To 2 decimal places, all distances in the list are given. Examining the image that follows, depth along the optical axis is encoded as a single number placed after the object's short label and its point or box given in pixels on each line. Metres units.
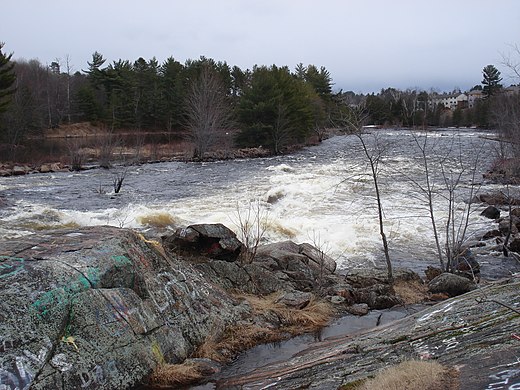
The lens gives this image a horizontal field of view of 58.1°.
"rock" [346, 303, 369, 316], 8.22
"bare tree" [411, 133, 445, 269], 10.46
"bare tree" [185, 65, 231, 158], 35.91
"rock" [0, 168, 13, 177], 26.76
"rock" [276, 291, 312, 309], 8.04
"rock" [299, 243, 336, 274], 10.58
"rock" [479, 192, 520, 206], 18.22
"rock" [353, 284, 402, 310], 8.62
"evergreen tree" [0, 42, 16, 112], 33.16
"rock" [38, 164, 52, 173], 28.41
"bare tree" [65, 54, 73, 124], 57.69
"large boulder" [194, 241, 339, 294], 8.58
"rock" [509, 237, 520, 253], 12.47
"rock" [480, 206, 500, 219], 16.27
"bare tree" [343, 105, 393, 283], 9.45
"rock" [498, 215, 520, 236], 13.97
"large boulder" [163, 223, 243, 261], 8.83
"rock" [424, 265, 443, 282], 10.57
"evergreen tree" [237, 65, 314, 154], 40.97
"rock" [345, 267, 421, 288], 9.72
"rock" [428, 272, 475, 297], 9.20
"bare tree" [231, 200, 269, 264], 9.60
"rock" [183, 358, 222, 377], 5.79
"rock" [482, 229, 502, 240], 14.00
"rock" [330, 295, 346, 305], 8.60
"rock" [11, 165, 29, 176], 27.27
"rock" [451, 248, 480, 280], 10.56
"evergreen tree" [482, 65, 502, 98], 75.06
